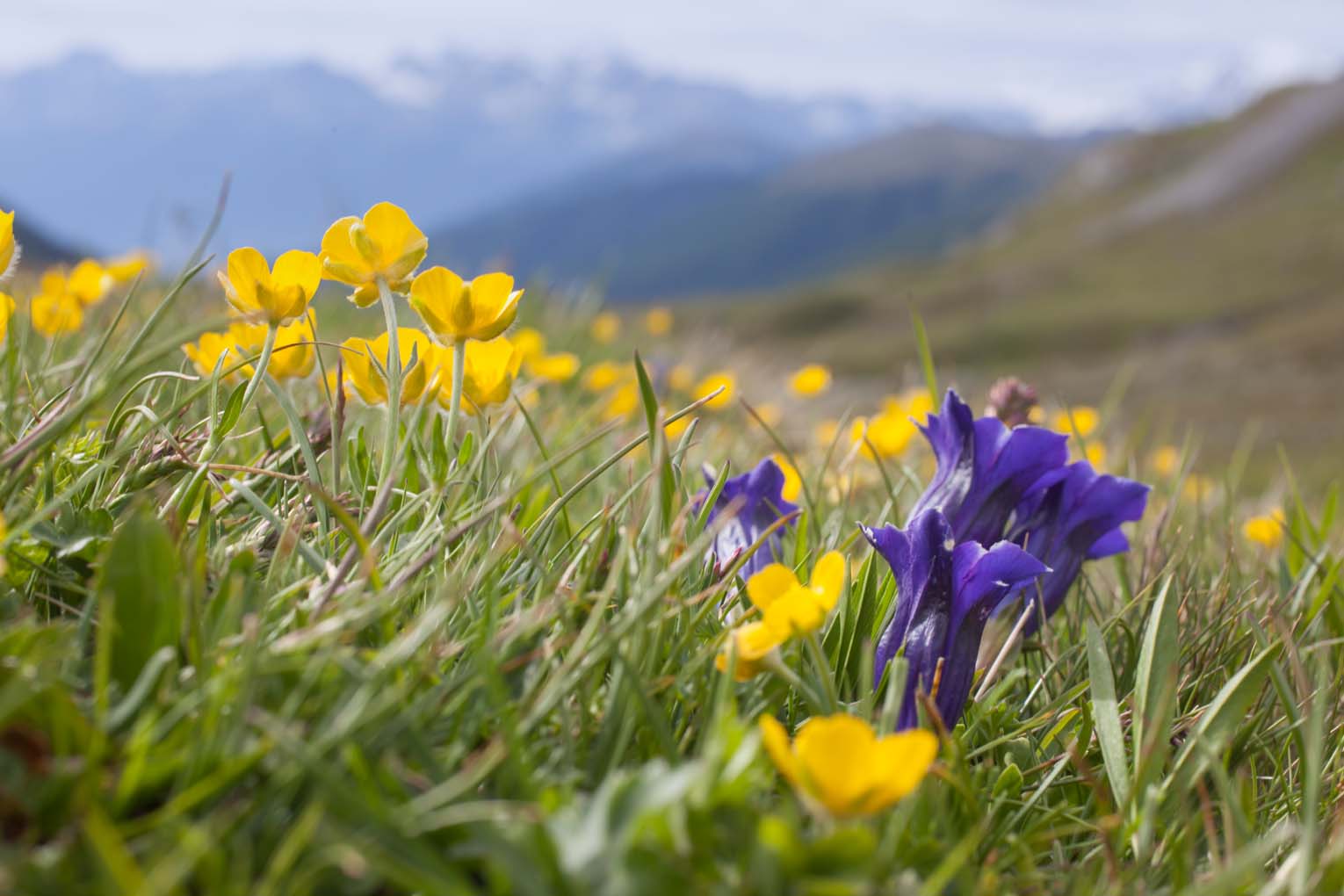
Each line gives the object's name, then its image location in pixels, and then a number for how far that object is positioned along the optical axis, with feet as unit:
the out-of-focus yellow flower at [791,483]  1.88
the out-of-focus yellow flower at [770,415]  3.54
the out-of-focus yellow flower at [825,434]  3.23
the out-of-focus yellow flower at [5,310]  1.61
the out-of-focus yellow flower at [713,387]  1.83
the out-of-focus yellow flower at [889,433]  2.07
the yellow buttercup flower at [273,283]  1.56
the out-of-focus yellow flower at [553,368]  2.51
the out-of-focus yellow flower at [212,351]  1.78
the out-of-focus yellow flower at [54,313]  2.25
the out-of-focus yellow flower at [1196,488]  3.12
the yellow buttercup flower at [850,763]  1.24
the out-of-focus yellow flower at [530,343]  2.60
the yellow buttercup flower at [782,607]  1.38
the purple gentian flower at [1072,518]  1.69
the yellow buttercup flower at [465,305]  1.54
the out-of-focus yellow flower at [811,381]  2.49
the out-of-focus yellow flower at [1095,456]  2.22
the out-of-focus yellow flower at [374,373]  1.62
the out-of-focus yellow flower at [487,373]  1.65
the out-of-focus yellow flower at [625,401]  2.43
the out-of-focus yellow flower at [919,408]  2.08
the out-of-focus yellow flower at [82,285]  2.33
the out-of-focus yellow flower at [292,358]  1.73
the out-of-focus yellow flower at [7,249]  1.56
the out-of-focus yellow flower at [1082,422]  2.35
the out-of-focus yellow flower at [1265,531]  2.22
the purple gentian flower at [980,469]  1.67
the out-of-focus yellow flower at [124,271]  2.91
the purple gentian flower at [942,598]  1.56
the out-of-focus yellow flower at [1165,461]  3.31
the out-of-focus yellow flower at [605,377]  2.69
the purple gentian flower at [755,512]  1.74
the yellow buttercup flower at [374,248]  1.57
